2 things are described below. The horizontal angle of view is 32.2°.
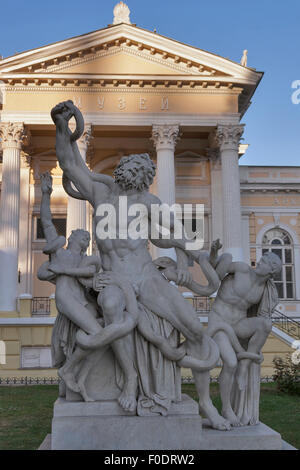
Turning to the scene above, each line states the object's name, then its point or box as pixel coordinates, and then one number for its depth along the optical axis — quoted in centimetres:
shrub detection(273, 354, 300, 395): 1155
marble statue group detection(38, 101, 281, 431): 406
